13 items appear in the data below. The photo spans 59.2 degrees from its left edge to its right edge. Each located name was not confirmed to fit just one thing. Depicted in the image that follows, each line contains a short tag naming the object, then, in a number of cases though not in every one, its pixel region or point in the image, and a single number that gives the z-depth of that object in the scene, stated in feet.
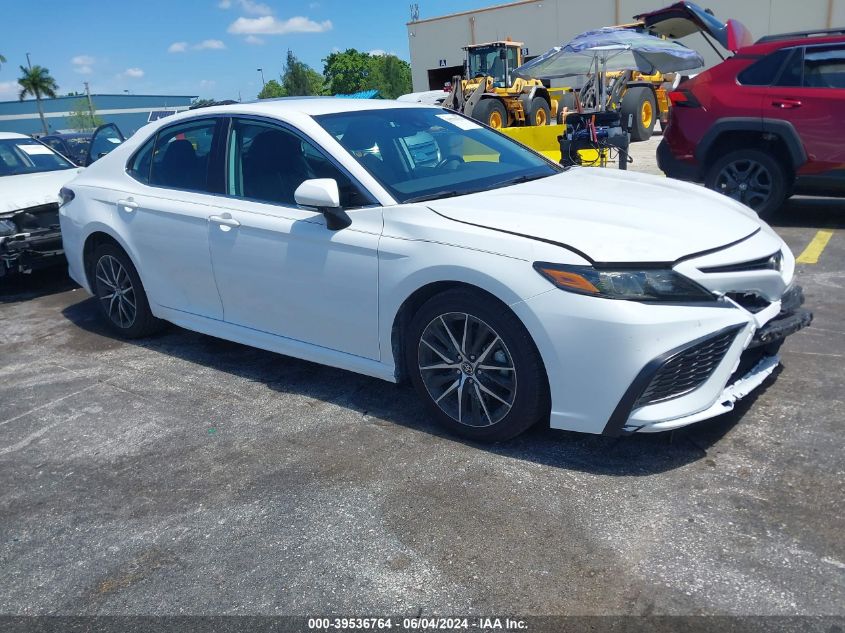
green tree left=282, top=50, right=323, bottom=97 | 290.15
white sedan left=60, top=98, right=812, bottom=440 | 10.03
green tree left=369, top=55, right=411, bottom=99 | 274.16
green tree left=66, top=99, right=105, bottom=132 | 221.46
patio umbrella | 43.17
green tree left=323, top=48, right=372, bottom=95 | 304.91
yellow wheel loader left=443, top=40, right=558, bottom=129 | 61.82
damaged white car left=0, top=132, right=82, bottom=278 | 21.88
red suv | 23.40
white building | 101.19
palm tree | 258.16
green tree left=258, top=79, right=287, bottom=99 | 360.32
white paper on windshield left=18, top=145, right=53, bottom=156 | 26.91
